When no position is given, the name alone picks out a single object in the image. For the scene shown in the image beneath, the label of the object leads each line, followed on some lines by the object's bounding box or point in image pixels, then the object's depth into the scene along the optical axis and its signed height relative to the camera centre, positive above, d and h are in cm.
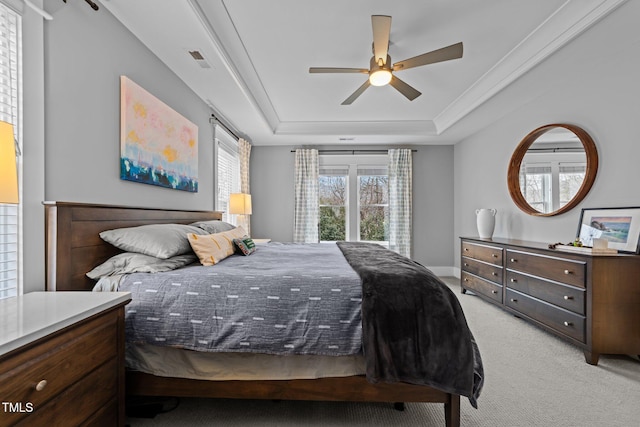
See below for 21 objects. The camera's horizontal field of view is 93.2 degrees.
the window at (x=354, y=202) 564 +19
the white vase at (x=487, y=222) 401 -13
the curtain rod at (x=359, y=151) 555 +113
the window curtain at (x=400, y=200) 544 +22
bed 153 -90
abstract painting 222 +60
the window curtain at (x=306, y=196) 546 +30
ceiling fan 222 +123
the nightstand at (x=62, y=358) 90 -51
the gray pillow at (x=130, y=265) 173 -31
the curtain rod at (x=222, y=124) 377 +119
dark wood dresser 230 -69
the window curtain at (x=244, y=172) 484 +66
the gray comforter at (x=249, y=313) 152 -52
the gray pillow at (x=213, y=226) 273 -13
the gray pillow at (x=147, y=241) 183 -18
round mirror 288 +47
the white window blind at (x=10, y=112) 143 +48
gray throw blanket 145 -63
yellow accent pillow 205 -25
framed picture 240 -12
